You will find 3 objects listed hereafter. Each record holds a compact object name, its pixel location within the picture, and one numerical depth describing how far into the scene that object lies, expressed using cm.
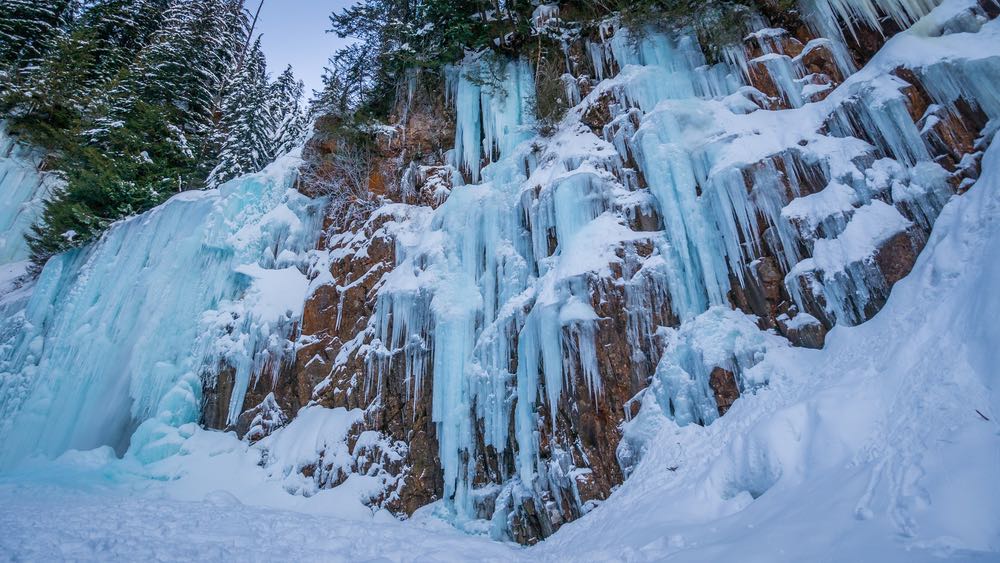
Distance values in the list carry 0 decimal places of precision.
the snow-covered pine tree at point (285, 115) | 1509
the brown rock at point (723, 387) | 587
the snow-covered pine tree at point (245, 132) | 1409
